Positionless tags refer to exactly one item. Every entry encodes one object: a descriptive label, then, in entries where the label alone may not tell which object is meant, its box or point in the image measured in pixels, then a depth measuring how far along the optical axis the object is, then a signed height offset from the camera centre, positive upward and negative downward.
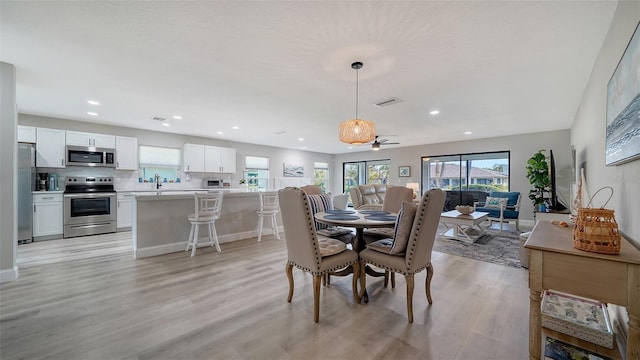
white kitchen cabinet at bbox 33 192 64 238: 4.56 -0.75
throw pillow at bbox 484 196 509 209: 5.79 -0.60
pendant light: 3.17 +0.62
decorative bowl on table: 4.79 -0.64
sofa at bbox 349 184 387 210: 6.34 -0.51
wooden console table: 1.10 -0.49
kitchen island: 3.66 -0.77
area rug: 3.58 -1.21
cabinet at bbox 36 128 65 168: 4.75 +0.57
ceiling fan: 5.81 +0.80
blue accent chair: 5.73 -0.78
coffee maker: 4.81 -0.11
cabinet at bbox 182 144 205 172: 6.63 +0.52
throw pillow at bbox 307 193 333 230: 3.33 -0.37
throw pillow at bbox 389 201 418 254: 2.04 -0.42
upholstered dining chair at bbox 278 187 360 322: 2.00 -0.65
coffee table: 4.47 -0.87
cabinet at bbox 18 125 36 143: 4.58 +0.81
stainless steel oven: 4.86 -0.64
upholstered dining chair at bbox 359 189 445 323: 1.98 -0.56
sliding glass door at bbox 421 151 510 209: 7.12 +0.10
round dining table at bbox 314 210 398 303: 2.25 -0.43
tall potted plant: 5.53 +0.11
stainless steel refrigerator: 4.32 -0.32
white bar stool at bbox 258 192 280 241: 4.68 -0.62
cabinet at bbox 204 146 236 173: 6.99 +0.52
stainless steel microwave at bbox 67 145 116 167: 5.04 +0.43
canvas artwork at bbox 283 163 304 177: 9.52 +0.29
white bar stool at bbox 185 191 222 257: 3.72 -0.62
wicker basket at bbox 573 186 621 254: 1.18 -0.27
